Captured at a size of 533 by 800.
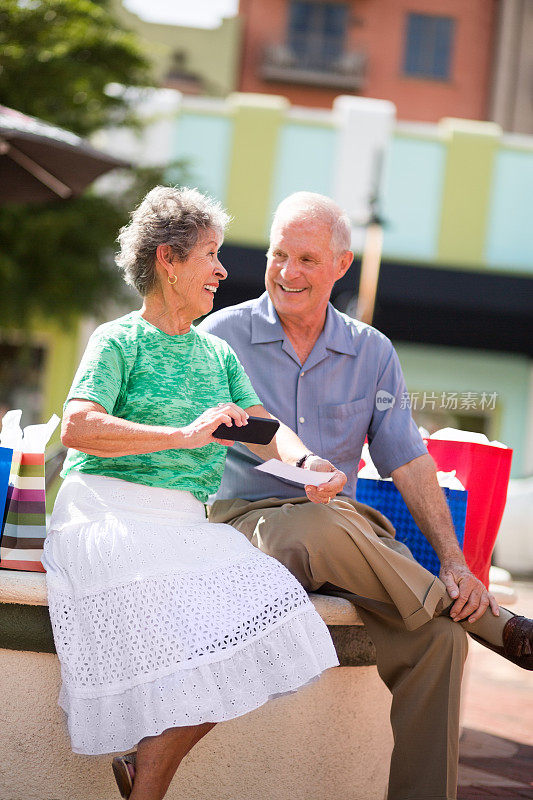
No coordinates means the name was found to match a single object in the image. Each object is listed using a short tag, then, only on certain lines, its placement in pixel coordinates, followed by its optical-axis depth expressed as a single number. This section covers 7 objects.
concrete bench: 2.66
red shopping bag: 3.50
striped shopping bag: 2.80
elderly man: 2.83
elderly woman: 2.43
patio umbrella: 5.32
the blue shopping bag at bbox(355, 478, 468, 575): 3.38
